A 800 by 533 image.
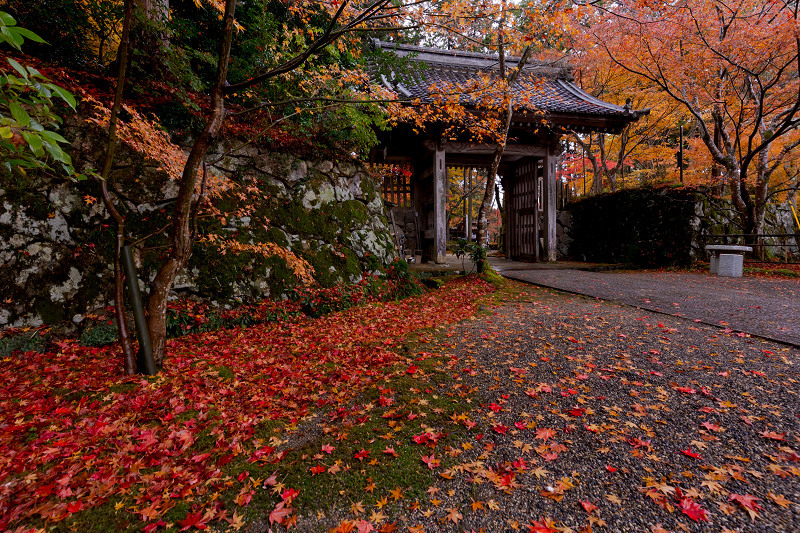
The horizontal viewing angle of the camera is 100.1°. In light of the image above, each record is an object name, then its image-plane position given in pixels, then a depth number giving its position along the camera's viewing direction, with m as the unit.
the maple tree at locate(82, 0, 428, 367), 2.97
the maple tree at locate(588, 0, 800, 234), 8.73
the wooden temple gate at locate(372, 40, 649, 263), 9.96
